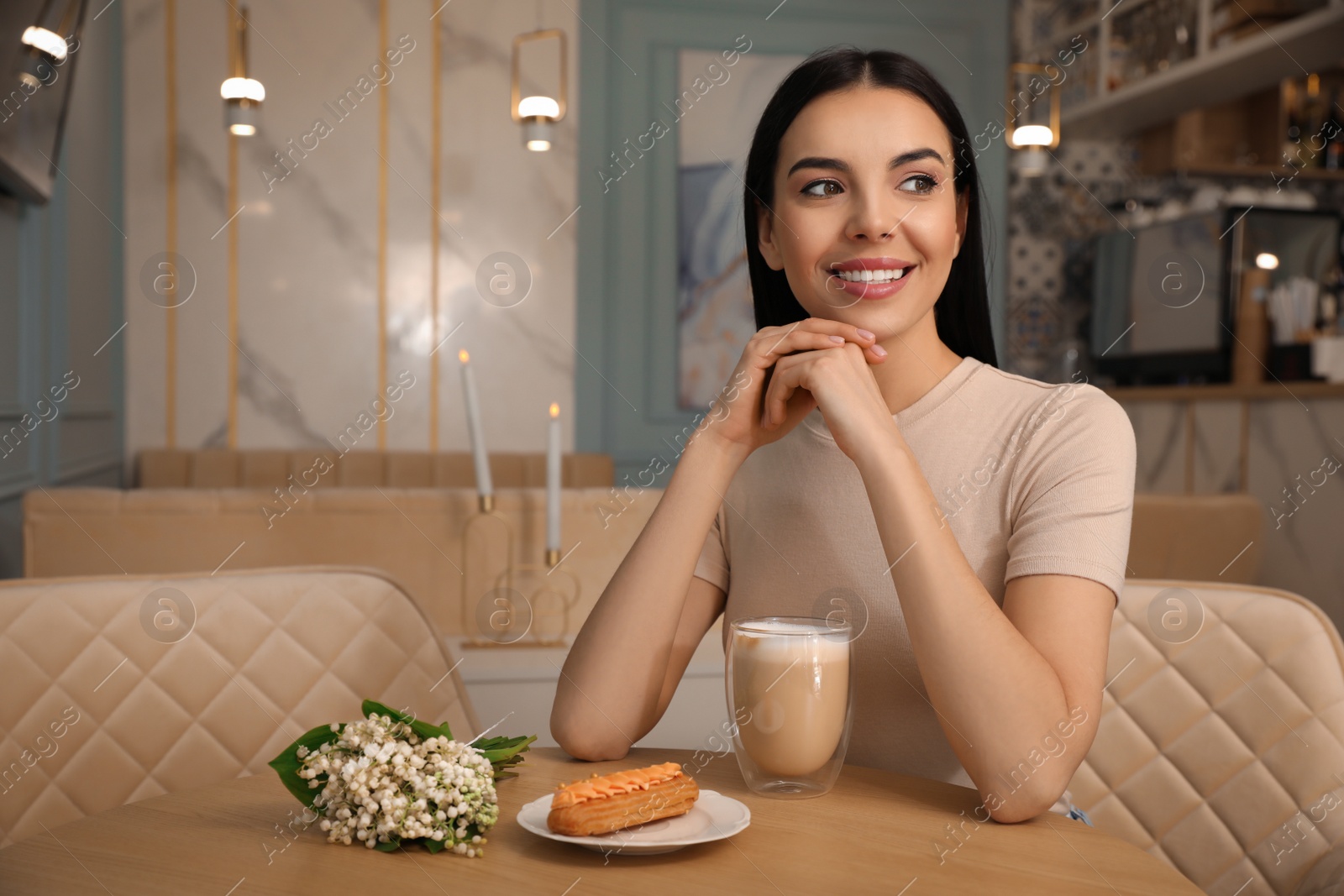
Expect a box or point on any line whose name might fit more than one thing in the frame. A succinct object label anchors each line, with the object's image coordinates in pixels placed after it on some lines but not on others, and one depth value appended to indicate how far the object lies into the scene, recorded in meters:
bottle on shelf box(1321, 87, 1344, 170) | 4.71
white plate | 0.76
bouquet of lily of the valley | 0.78
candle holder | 1.99
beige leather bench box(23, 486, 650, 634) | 1.86
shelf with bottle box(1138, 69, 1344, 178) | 4.81
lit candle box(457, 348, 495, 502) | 1.99
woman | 0.96
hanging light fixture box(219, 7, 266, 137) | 3.29
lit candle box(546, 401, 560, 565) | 1.94
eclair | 0.77
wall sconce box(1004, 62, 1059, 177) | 3.66
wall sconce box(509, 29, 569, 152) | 3.50
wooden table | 0.73
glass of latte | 0.88
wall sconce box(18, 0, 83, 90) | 2.23
